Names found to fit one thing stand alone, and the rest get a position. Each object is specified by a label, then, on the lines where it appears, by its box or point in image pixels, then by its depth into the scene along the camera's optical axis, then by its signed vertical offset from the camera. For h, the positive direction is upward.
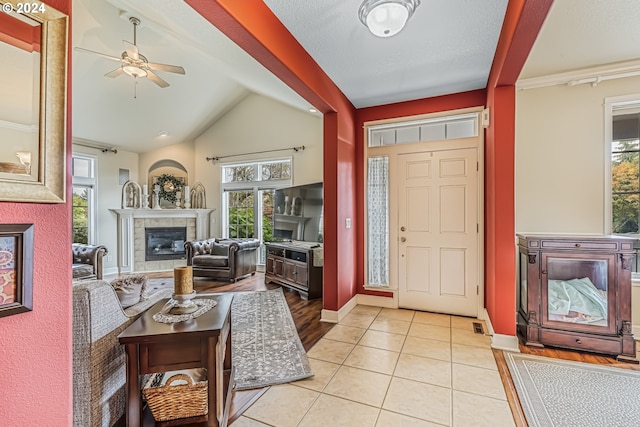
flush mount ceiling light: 1.77 +1.27
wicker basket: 1.58 -1.04
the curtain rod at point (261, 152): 5.53 +1.28
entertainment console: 4.23 -0.84
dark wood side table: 1.43 -0.72
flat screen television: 4.60 +0.01
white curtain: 3.79 -0.09
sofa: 1.40 -0.73
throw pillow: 1.89 -0.52
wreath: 6.65 +0.61
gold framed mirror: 0.91 +0.37
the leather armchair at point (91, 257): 4.35 -0.68
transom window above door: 3.42 +1.06
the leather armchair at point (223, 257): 5.17 -0.82
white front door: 3.40 -0.22
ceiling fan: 3.27 +1.77
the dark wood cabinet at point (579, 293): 2.45 -0.72
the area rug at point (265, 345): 2.19 -1.24
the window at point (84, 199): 5.65 +0.29
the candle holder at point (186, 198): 6.60 +0.35
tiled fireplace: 6.18 -0.47
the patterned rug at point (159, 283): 4.86 -1.26
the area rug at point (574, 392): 1.74 -1.24
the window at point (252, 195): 5.99 +0.41
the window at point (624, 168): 2.89 +0.47
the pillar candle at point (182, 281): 1.72 -0.41
